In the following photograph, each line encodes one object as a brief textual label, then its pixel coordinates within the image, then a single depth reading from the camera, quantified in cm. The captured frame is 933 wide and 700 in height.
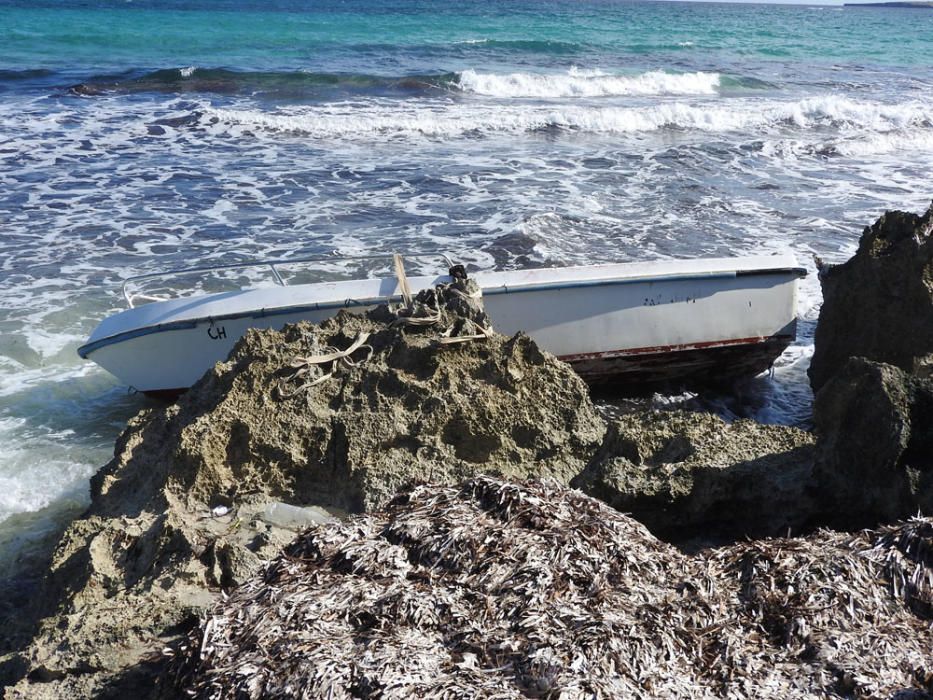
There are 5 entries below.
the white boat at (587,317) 639
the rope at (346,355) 457
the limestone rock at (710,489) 386
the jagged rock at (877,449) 353
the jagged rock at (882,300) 588
